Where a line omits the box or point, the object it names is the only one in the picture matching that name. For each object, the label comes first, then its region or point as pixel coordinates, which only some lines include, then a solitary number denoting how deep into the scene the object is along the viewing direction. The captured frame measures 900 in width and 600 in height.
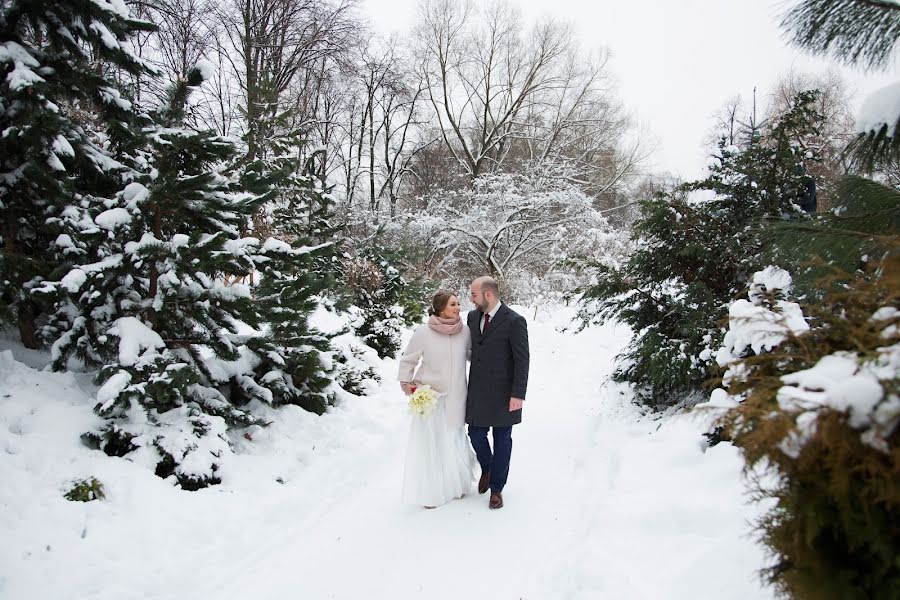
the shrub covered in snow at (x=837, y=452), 1.32
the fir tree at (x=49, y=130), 4.43
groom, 4.35
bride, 4.38
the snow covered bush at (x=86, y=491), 3.64
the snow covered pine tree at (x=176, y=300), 4.38
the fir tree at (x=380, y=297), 10.51
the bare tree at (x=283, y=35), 13.67
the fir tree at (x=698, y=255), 5.39
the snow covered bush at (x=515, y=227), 19.06
